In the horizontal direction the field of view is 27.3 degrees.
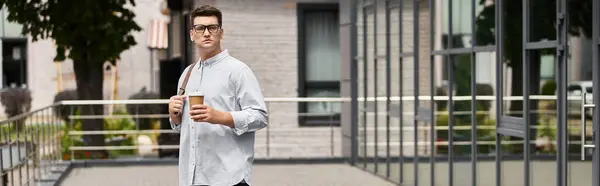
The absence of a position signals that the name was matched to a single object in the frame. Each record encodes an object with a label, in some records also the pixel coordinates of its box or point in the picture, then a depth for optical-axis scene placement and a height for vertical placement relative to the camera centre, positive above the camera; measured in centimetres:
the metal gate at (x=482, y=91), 911 -19
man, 556 -19
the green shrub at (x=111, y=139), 1909 -107
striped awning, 2708 +91
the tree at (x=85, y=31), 1817 +66
